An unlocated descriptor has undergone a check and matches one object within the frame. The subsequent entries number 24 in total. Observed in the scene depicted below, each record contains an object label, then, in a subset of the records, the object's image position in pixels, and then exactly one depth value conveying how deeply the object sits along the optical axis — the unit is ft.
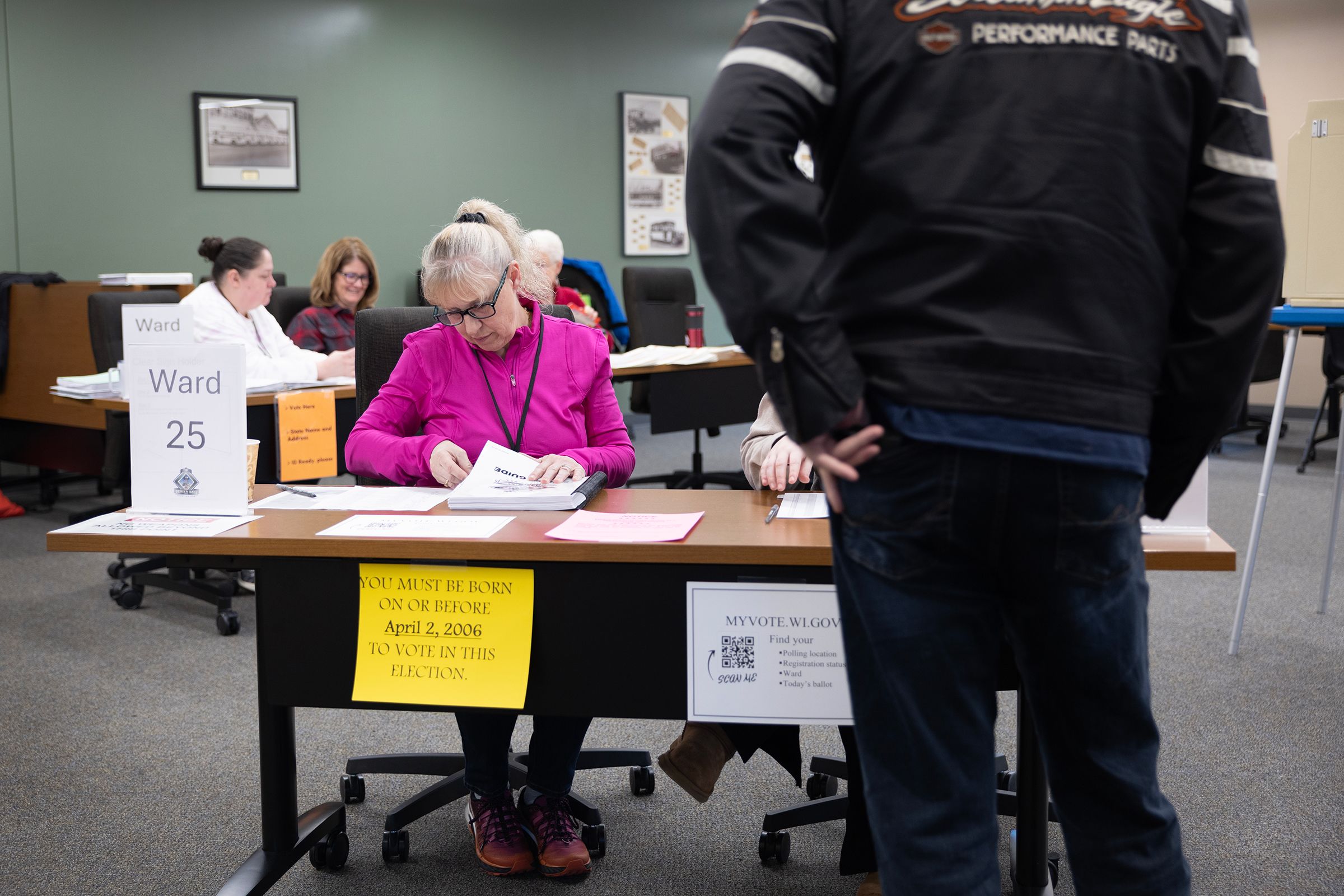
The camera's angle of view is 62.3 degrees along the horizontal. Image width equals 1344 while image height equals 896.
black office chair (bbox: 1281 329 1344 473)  16.81
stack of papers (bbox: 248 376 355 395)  10.87
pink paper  4.92
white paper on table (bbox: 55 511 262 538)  5.13
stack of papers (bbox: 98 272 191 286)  14.06
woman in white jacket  11.76
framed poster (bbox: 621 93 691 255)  23.85
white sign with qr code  4.86
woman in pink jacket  6.12
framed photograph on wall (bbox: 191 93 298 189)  18.81
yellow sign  5.08
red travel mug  15.88
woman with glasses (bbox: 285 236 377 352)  14.02
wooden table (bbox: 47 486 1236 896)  4.84
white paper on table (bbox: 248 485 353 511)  5.78
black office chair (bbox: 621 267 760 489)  15.99
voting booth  9.41
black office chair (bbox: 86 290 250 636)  10.69
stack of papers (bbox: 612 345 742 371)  13.75
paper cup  5.81
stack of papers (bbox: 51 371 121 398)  11.29
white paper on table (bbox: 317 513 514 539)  5.01
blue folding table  8.68
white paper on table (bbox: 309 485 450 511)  5.72
